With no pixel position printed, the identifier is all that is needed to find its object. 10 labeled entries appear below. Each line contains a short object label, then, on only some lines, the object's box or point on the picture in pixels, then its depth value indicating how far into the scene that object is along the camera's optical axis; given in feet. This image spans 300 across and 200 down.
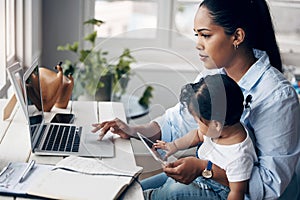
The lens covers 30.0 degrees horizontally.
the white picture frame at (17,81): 5.51
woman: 5.39
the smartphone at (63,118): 6.55
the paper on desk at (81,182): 4.41
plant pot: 7.49
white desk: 5.26
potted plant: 6.79
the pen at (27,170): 4.69
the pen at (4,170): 4.78
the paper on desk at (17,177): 4.43
